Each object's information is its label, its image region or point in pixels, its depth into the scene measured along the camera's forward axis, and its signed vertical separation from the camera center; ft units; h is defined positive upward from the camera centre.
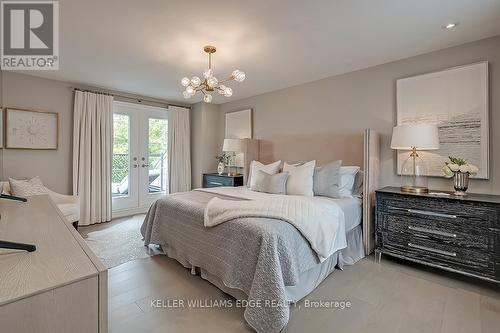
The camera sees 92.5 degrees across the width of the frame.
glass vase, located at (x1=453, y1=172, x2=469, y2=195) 8.02 -0.52
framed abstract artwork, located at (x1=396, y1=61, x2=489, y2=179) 8.22 +2.15
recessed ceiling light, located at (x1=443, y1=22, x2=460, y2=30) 7.41 +4.45
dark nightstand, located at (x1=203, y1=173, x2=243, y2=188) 15.25 -0.88
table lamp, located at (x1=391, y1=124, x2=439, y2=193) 8.45 +0.75
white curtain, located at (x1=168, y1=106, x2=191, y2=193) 17.42 +1.24
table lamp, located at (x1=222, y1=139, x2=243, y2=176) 14.78 +1.34
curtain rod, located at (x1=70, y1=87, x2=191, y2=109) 13.79 +4.51
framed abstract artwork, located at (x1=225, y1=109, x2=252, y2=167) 16.25 +2.88
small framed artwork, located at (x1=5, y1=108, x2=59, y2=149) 11.65 +1.92
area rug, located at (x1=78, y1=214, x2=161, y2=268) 9.45 -3.42
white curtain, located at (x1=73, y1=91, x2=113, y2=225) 13.48 +0.73
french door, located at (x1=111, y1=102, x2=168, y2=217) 15.47 +0.68
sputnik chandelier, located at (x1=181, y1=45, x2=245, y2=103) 8.18 +3.02
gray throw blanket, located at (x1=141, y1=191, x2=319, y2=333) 5.43 -2.38
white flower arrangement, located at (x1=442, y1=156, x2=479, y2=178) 7.86 -0.01
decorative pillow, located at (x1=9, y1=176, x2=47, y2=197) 10.65 -0.92
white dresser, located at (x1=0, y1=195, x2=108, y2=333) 1.94 -1.06
